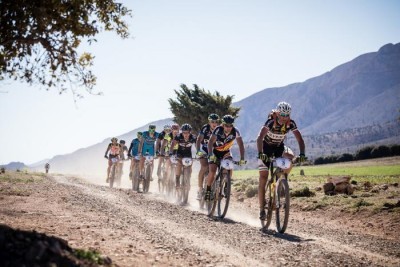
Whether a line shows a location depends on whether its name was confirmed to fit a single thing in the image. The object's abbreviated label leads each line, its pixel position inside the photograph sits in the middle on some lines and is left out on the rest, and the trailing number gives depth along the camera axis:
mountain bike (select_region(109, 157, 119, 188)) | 24.67
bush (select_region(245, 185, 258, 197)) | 20.34
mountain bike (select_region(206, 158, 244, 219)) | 11.58
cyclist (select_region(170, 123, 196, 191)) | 16.27
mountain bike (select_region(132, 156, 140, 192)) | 20.93
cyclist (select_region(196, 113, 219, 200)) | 12.99
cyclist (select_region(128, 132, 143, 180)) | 21.33
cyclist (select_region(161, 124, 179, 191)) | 18.27
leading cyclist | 9.86
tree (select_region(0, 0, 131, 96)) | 7.50
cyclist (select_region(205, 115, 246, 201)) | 11.81
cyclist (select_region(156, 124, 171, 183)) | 18.56
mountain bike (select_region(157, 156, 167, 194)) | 20.05
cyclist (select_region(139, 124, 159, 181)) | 19.97
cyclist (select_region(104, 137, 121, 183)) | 24.97
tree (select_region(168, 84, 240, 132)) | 42.03
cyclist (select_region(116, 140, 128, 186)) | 24.85
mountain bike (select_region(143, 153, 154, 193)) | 19.73
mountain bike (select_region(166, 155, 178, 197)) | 18.98
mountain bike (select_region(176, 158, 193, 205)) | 16.17
